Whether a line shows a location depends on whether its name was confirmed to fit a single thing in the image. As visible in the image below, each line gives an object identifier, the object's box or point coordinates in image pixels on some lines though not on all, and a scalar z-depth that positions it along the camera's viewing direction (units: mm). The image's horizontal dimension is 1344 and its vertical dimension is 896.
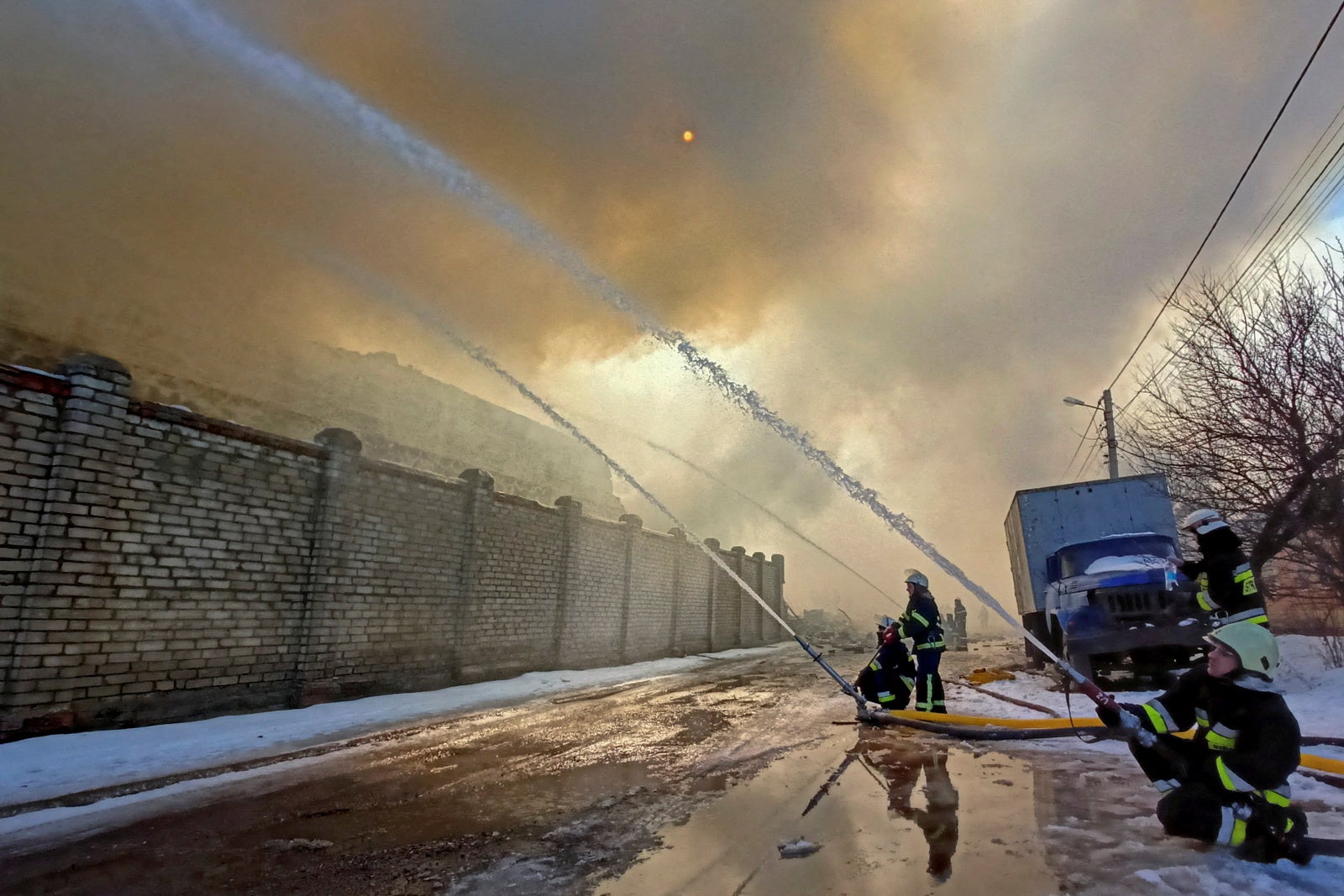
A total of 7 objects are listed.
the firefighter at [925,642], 7922
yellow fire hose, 6227
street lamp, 19047
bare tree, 8102
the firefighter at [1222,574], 4141
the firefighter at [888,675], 8391
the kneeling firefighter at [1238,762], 3127
